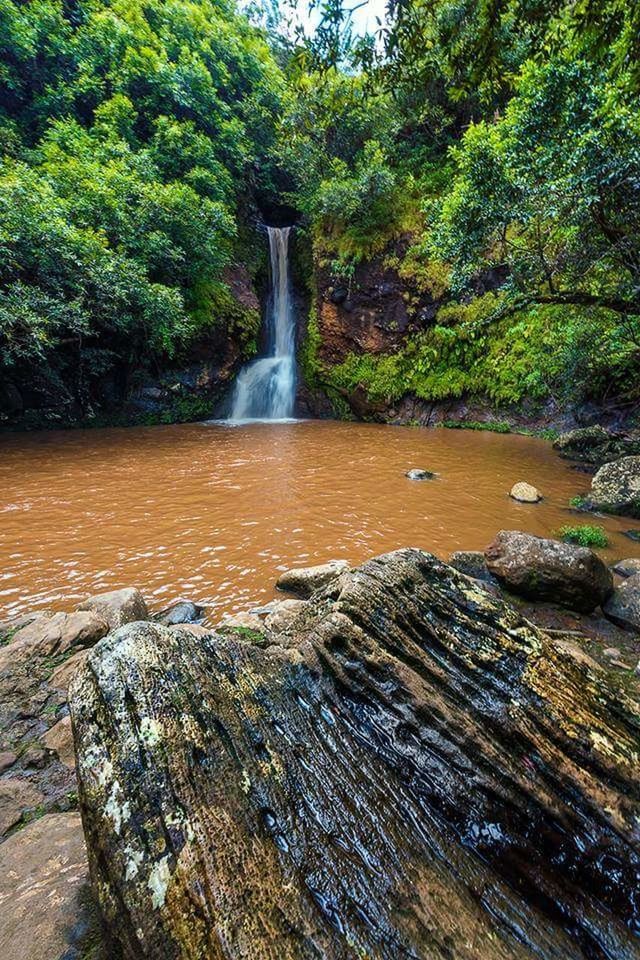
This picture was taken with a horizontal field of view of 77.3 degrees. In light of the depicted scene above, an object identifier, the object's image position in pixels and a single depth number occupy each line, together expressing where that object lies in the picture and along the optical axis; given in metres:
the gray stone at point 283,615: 3.14
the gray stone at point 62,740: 2.09
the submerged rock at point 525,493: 6.50
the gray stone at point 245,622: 3.15
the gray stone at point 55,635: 2.83
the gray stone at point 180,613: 3.44
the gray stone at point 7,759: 2.05
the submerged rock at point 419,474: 7.91
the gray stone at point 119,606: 3.27
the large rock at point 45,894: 1.10
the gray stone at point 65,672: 2.59
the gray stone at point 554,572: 3.60
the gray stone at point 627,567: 4.25
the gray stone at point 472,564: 4.10
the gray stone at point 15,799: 1.71
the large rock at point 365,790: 1.08
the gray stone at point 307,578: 3.88
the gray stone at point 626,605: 3.39
